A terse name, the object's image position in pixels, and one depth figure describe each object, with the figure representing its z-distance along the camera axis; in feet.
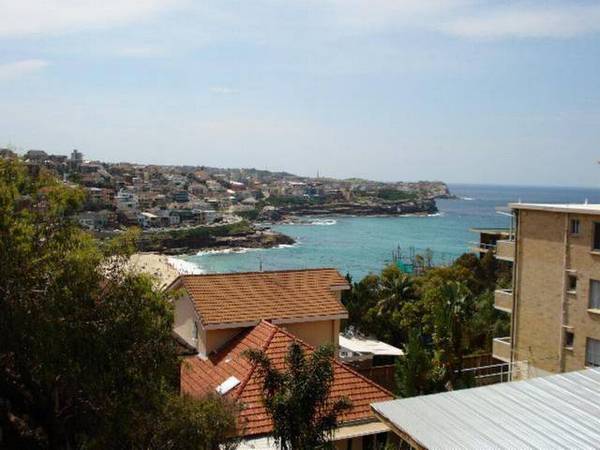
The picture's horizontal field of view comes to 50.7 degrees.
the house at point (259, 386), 43.65
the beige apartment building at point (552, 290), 65.72
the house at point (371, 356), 69.72
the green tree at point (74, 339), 28.22
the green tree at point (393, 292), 105.60
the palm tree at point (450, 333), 63.52
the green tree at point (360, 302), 103.97
